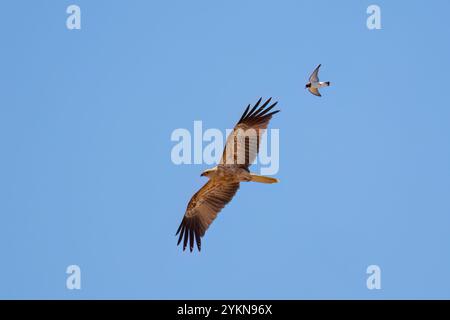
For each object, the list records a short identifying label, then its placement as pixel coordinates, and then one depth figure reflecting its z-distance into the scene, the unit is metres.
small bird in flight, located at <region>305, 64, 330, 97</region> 19.67
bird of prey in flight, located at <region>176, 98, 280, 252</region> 18.00
